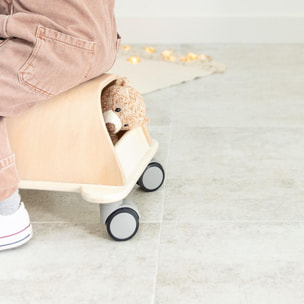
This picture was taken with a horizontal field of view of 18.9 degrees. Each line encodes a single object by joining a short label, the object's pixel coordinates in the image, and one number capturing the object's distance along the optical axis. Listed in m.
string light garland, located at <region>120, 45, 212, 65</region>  2.27
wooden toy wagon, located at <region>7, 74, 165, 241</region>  1.31
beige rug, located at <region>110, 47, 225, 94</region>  2.07
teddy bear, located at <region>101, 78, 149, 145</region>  1.39
